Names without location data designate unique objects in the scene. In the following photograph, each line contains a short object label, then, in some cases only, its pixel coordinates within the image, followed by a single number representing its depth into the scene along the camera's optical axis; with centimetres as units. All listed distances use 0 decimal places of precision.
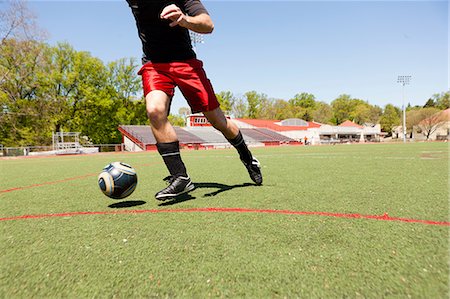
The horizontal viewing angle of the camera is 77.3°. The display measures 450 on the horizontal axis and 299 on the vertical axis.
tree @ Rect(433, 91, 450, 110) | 8175
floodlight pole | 5309
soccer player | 277
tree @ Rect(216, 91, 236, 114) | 6241
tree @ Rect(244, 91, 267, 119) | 7356
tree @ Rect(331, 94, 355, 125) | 8675
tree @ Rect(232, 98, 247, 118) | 7156
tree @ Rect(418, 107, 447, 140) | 6116
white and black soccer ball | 271
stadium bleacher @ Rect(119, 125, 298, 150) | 3459
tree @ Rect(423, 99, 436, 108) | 8981
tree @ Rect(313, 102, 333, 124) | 8406
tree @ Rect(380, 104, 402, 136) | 7650
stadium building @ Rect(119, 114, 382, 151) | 3531
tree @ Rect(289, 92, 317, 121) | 9056
